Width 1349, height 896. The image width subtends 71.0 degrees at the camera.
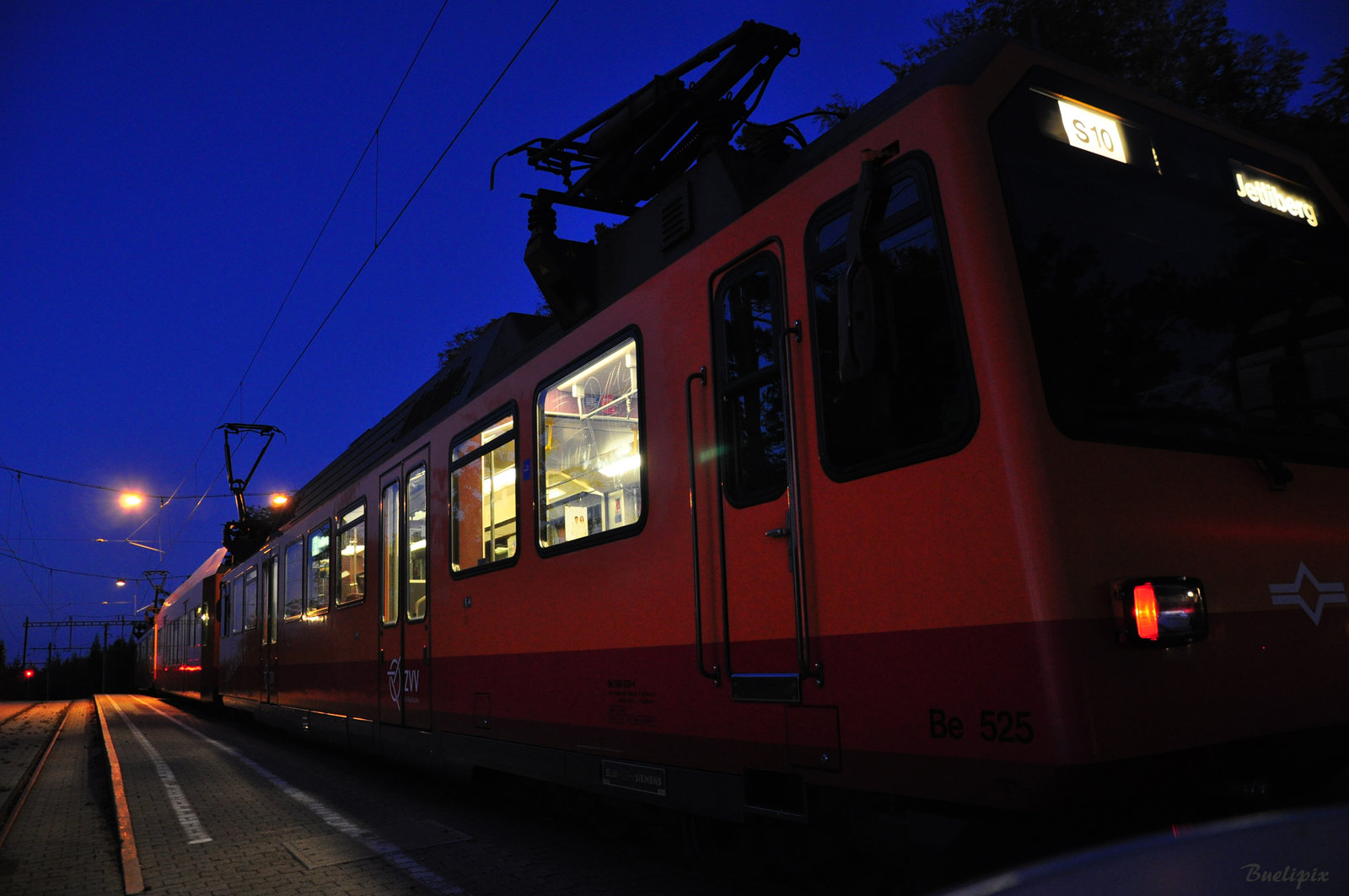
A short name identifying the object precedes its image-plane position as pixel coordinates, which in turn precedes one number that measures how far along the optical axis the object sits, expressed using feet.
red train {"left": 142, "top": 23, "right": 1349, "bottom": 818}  9.31
